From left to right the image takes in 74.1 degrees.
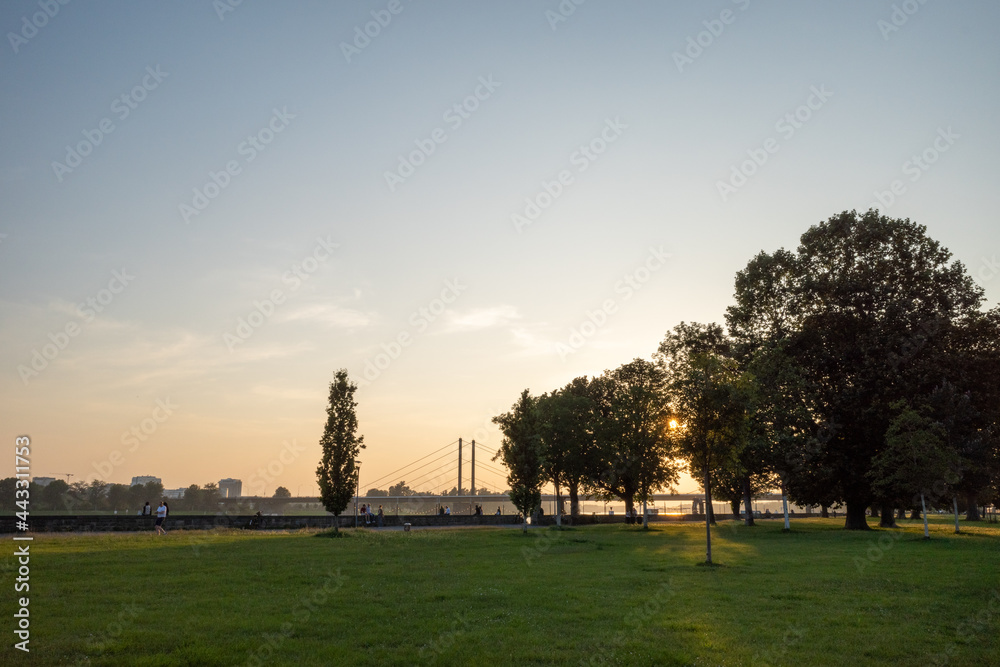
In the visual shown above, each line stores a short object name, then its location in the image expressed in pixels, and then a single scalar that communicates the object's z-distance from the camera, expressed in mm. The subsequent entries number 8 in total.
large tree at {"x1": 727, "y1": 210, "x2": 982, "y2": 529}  45281
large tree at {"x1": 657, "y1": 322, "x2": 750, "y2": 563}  25766
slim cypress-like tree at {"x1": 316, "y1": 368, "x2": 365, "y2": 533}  44312
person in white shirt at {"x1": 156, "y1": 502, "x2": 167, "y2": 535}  40706
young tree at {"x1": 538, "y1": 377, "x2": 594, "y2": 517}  63688
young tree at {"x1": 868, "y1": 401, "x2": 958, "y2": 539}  37250
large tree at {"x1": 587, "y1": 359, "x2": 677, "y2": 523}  58188
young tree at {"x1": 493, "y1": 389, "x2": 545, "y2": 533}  48250
